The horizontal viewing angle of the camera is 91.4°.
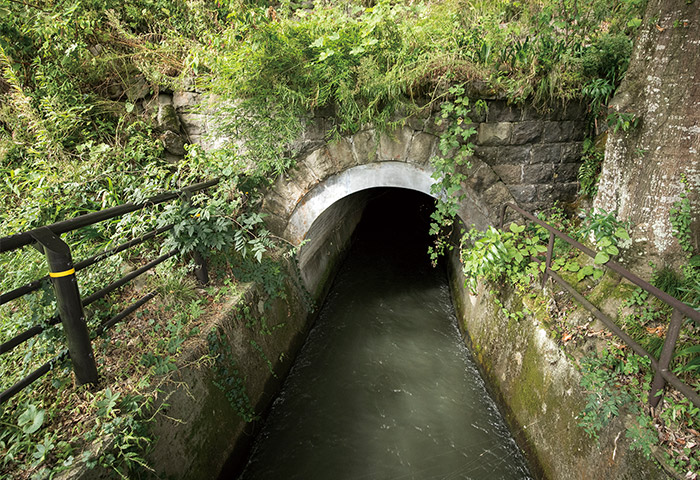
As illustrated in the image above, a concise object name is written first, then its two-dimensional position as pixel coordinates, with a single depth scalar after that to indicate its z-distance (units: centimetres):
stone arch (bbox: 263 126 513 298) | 401
